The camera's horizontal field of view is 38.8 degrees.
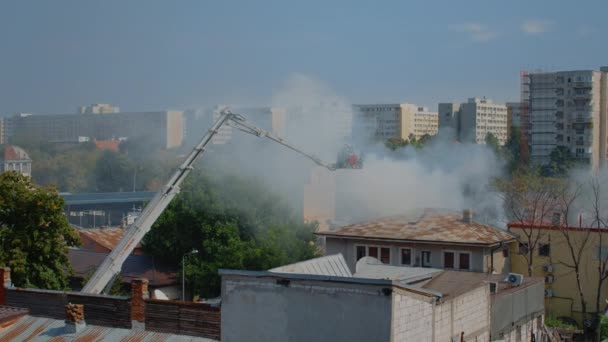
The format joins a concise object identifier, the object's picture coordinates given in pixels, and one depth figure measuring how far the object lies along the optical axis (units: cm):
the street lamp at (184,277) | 4023
